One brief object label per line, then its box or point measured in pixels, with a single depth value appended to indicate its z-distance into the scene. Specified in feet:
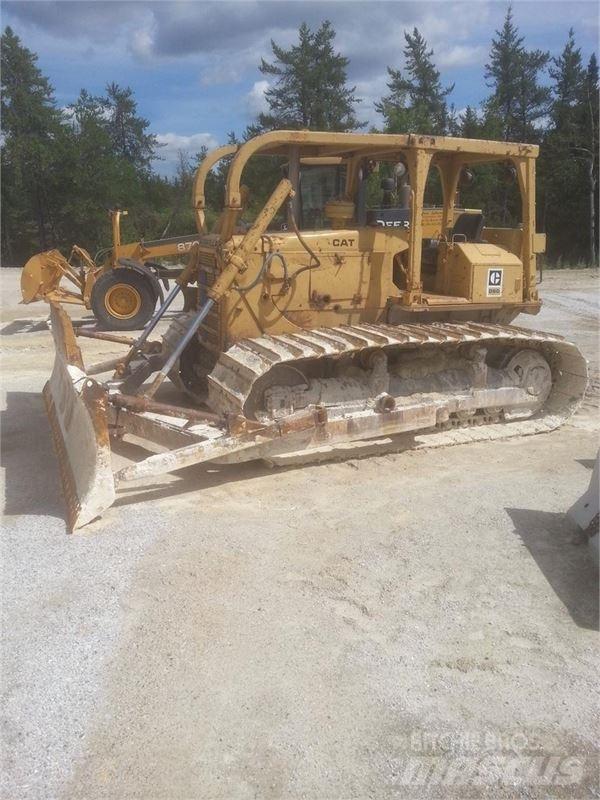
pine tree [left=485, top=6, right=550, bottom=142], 122.52
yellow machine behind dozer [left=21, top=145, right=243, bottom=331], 39.22
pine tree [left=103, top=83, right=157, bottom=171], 141.08
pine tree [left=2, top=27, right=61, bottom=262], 98.48
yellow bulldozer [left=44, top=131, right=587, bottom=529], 17.38
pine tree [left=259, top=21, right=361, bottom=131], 113.09
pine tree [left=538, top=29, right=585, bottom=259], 102.32
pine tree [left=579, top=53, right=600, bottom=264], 96.84
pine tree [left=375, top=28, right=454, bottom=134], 125.18
